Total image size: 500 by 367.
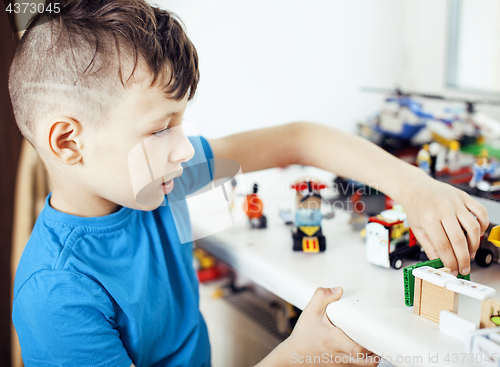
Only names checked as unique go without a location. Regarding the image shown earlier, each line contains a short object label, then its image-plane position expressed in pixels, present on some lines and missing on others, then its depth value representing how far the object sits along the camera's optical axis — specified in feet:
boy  1.25
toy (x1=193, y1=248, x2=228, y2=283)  2.67
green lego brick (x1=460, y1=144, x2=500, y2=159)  2.62
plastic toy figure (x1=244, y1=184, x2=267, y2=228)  1.97
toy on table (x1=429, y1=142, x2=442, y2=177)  2.12
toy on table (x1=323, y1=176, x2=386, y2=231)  1.95
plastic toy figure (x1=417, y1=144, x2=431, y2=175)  2.17
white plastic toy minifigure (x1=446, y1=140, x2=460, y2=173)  2.35
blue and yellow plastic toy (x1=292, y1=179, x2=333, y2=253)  1.71
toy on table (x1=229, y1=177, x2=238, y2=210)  1.93
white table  1.13
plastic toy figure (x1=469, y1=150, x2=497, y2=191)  1.96
